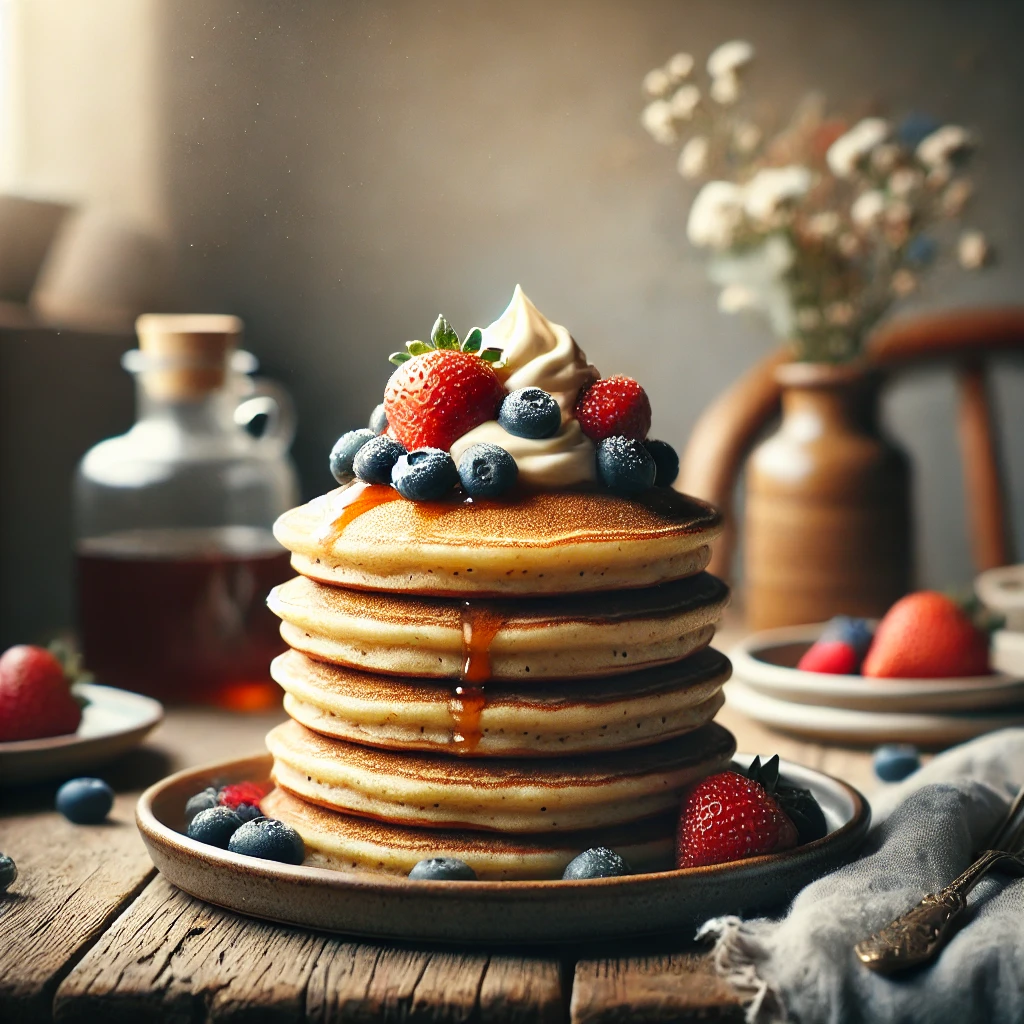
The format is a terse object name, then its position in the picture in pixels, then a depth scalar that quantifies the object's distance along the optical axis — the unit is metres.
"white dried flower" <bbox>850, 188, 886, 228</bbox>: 1.09
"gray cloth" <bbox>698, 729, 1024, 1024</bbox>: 0.63
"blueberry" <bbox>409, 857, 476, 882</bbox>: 0.67
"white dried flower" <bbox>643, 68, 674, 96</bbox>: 1.11
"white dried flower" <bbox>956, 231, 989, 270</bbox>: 1.11
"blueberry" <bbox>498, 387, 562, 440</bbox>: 0.70
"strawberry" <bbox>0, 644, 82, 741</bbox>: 0.84
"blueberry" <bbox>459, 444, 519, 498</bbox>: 0.69
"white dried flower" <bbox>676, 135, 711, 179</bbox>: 1.17
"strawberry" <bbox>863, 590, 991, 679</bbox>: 0.91
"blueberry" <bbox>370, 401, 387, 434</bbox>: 0.74
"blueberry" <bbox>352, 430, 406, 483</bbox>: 0.70
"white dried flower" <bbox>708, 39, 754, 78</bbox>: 1.11
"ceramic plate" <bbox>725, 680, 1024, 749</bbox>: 0.88
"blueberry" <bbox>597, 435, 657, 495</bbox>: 0.70
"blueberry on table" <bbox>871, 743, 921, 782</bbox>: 0.85
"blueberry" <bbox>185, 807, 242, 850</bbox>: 0.70
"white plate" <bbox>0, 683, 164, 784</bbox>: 0.82
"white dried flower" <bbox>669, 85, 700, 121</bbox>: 1.13
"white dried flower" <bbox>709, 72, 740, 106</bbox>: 1.14
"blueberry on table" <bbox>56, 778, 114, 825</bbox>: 0.79
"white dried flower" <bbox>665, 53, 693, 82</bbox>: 1.10
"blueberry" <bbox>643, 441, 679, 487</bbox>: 0.72
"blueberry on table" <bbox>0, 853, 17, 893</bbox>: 0.72
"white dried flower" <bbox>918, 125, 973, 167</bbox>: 1.07
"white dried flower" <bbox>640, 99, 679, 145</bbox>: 1.15
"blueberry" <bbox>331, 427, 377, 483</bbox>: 0.73
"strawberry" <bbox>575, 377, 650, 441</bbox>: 0.71
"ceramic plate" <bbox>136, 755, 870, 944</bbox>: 0.65
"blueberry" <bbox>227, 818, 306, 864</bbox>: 0.68
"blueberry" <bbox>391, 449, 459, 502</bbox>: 0.69
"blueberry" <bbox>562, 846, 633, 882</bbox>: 0.67
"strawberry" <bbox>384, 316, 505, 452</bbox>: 0.70
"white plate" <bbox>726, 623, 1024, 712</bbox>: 0.88
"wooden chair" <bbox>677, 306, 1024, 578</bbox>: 1.39
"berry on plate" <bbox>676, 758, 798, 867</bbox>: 0.68
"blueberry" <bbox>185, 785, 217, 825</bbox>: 0.72
